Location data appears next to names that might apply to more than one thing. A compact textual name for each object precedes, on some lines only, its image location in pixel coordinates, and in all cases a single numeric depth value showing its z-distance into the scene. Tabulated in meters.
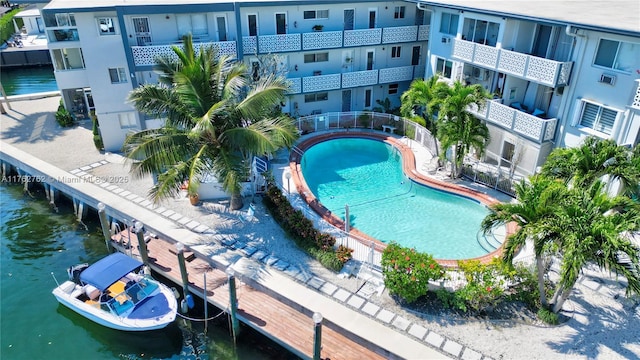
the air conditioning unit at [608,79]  22.16
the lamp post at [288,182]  25.89
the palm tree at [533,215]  15.07
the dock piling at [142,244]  20.30
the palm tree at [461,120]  24.78
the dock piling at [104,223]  22.49
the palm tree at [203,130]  20.73
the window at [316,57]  35.00
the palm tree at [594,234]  13.78
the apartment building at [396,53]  23.14
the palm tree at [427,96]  26.00
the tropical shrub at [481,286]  17.03
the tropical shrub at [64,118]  35.06
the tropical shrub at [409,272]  17.23
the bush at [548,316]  16.83
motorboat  18.34
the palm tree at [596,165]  17.91
